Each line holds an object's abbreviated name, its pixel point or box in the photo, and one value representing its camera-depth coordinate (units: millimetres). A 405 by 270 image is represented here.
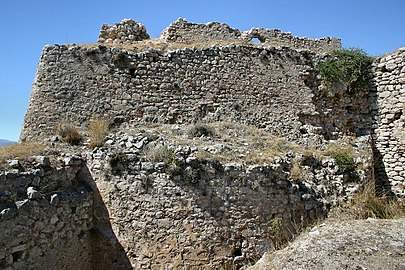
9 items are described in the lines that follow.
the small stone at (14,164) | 7066
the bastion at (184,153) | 7695
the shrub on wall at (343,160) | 9536
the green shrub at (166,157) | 7969
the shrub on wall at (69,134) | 9359
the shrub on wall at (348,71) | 11844
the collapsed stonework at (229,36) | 14188
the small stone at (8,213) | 6162
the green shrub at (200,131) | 9602
